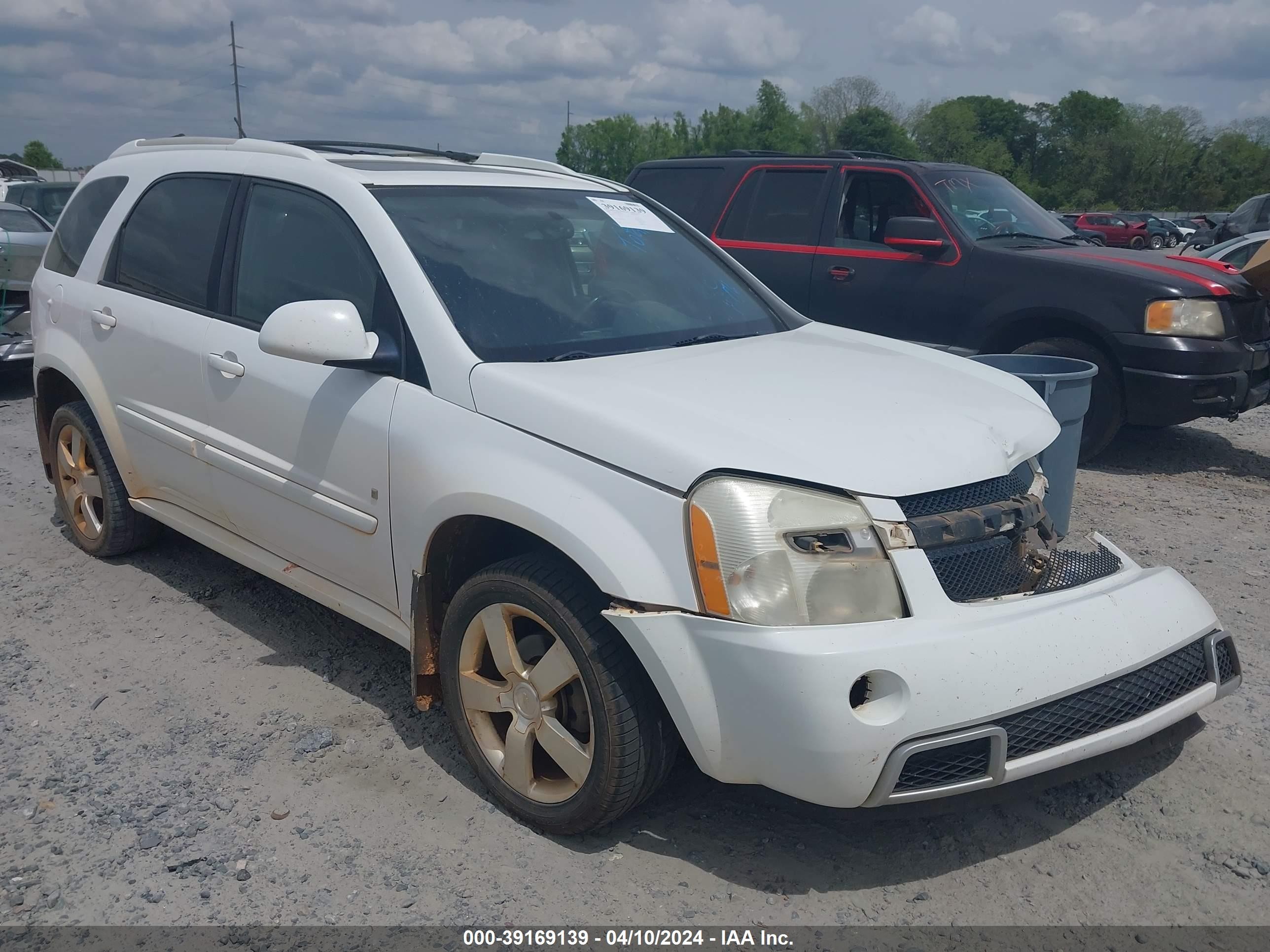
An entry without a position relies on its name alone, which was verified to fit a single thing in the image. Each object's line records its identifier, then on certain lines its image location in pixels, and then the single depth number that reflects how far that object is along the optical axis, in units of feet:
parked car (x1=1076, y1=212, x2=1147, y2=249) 131.34
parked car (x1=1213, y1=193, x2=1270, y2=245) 64.95
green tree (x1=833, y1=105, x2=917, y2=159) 280.72
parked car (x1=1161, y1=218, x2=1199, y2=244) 143.02
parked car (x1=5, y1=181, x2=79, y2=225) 47.85
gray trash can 14.65
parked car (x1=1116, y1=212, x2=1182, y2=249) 136.77
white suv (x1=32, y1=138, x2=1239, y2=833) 7.97
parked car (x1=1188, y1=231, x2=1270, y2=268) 39.86
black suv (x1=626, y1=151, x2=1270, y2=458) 21.15
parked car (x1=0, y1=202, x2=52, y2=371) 28.43
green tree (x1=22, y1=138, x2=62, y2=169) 329.03
